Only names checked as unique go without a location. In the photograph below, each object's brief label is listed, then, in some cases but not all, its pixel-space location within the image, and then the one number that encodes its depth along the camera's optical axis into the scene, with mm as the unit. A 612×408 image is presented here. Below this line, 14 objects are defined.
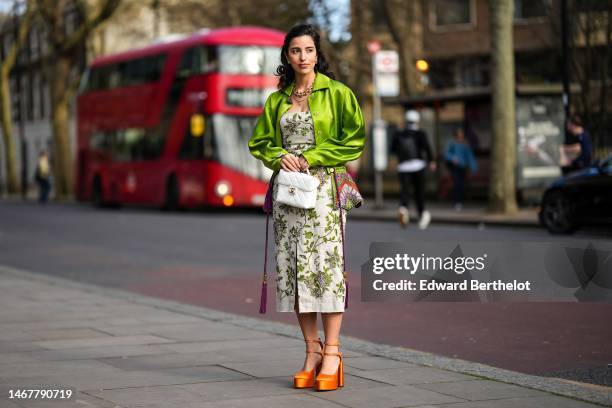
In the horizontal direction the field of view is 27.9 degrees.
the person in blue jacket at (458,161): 27750
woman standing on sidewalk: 6277
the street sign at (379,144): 27391
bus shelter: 26000
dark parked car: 17719
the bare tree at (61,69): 46656
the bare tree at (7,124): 55094
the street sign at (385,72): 26844
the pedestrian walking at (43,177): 43781
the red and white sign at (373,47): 27442
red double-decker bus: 29859
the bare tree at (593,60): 26453
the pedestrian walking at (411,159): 20797
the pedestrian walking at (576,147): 20891
